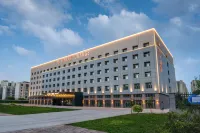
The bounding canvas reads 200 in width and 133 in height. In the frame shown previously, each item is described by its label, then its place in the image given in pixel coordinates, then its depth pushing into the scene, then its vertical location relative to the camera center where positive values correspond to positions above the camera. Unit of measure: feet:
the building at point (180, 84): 441.27 +5.91
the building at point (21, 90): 574.56 -5.85
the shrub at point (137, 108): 94.43 -11.87
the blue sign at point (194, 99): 26.71 -2.07
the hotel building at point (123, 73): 176.55 +17.83
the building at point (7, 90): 624.75 -5.94
